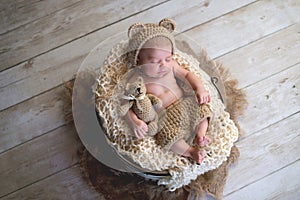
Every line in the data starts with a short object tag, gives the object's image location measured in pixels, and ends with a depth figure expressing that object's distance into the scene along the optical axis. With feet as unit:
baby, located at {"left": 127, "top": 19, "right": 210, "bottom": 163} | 3.20
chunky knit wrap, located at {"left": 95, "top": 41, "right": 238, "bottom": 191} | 3.35
